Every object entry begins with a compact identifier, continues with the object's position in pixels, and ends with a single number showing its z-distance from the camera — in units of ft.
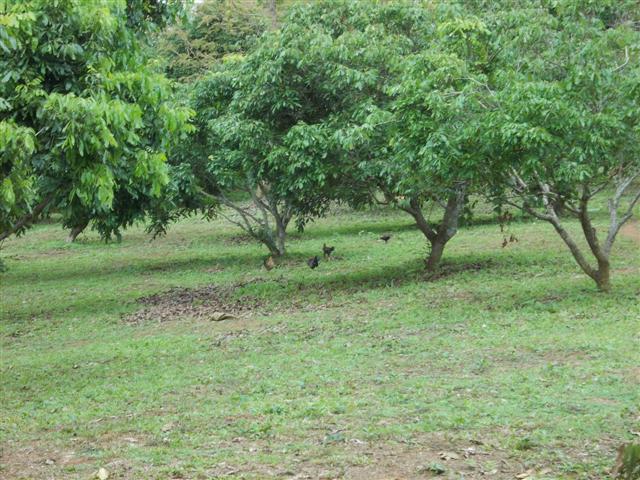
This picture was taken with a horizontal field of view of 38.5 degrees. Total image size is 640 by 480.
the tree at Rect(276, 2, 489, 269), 42.93
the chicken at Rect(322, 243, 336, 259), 70.95
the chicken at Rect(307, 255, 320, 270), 66.49
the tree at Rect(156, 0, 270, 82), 124.47
